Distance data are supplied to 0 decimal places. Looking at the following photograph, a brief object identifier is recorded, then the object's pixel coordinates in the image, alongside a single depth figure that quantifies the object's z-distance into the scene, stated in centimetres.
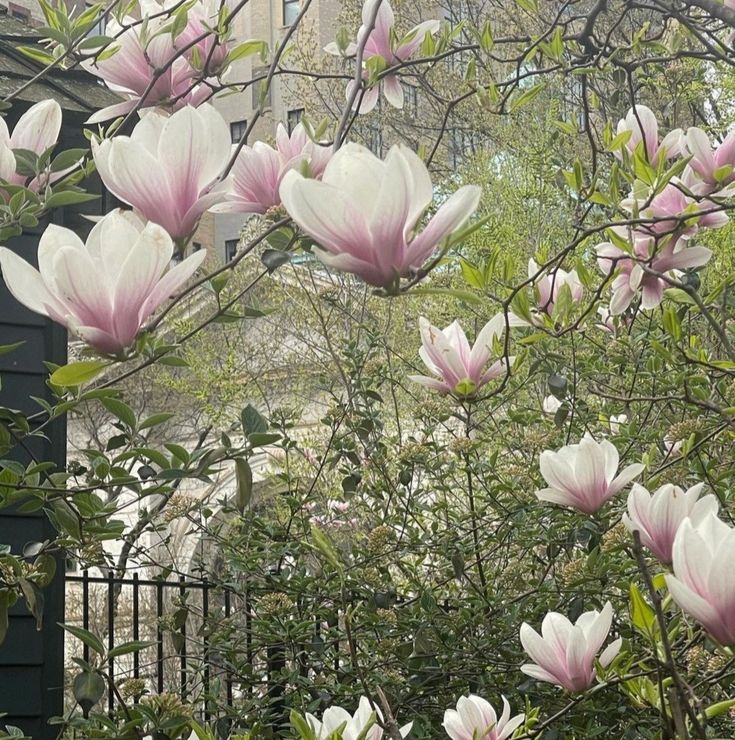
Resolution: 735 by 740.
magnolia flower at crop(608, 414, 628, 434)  303
